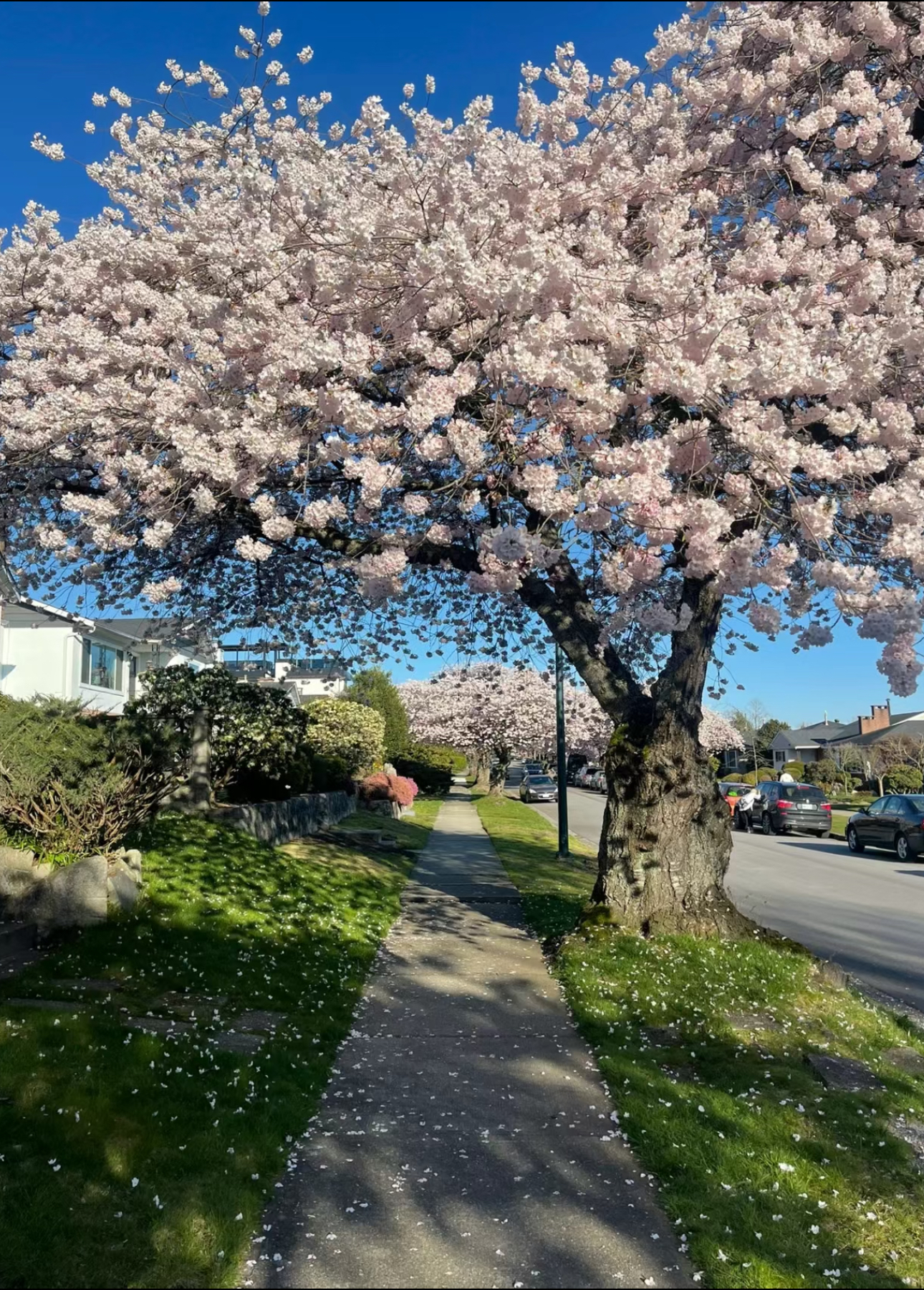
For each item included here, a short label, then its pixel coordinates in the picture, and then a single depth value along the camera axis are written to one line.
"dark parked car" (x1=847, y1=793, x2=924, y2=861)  22.23
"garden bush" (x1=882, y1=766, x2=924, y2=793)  42.84
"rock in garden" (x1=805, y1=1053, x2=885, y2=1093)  5.75
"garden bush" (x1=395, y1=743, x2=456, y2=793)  46.97
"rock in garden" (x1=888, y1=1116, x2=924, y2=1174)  4.83
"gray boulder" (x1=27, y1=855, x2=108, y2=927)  8.39
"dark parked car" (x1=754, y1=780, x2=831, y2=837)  29.94
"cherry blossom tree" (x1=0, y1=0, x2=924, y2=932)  7.26
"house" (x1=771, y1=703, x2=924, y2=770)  67.75
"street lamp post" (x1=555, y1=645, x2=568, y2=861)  18.05
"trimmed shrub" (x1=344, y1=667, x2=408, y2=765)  51.19
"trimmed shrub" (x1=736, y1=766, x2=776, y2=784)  58.61
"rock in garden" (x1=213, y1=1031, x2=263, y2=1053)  5.96
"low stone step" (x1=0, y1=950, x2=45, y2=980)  7.31
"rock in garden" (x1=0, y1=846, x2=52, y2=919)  8.44
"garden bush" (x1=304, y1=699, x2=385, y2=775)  30.86
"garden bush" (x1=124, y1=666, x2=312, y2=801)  17.02
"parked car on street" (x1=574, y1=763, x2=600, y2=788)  70.57
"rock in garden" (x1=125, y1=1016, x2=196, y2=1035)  6.13
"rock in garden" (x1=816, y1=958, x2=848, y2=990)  8.25
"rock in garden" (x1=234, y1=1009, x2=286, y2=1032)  6.47
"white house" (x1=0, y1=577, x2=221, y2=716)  30.09
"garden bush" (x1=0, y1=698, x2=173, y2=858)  9.62
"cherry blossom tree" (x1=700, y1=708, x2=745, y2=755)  70.94
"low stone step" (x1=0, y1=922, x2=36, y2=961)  7.93
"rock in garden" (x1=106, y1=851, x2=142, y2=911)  8.91
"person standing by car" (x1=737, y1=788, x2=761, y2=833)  32.81
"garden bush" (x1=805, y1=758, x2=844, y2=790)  59.03
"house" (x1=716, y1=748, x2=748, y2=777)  85.06
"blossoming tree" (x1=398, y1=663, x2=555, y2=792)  50.86
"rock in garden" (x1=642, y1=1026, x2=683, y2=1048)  6.48
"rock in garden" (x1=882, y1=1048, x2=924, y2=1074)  6.25
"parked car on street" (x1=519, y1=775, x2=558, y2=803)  50.22
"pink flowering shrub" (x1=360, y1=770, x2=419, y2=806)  30.06
